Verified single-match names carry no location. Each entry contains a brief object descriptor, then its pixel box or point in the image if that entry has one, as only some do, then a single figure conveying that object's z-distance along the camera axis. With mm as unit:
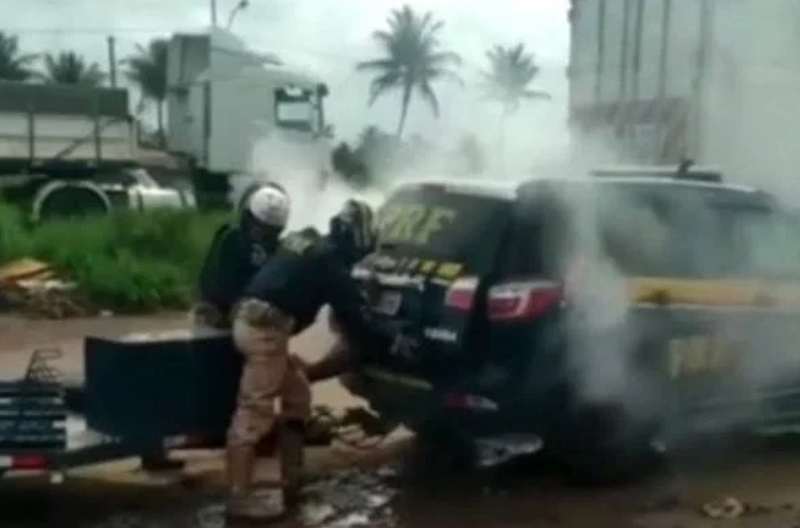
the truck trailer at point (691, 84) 12477
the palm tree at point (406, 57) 31703
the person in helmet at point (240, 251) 7984
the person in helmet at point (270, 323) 7711
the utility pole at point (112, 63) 47762
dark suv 8070
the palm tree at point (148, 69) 52300
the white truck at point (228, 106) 26000
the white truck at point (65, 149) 22766
